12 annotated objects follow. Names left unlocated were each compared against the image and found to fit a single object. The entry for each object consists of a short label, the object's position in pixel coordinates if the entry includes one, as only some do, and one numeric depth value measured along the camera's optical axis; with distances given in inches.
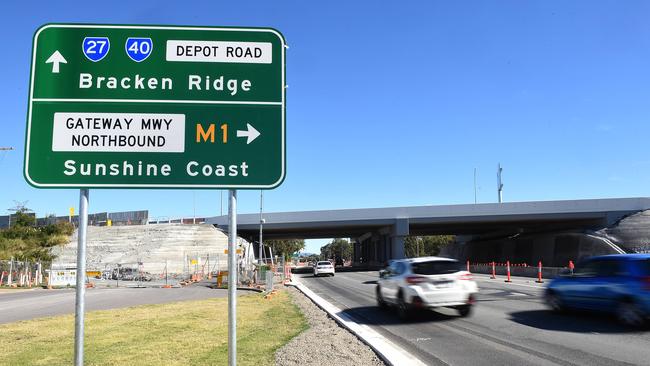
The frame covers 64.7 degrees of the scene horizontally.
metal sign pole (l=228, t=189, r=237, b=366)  163.0
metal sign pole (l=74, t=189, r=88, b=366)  156.9
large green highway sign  174.4
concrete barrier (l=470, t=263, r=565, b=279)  1312.0
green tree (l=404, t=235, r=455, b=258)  4682.8
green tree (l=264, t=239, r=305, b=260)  4402.1
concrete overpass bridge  1932.8
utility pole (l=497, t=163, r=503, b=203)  2800.7
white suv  510.0
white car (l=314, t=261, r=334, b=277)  1855.8
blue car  423.2
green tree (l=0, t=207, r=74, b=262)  2067.1
